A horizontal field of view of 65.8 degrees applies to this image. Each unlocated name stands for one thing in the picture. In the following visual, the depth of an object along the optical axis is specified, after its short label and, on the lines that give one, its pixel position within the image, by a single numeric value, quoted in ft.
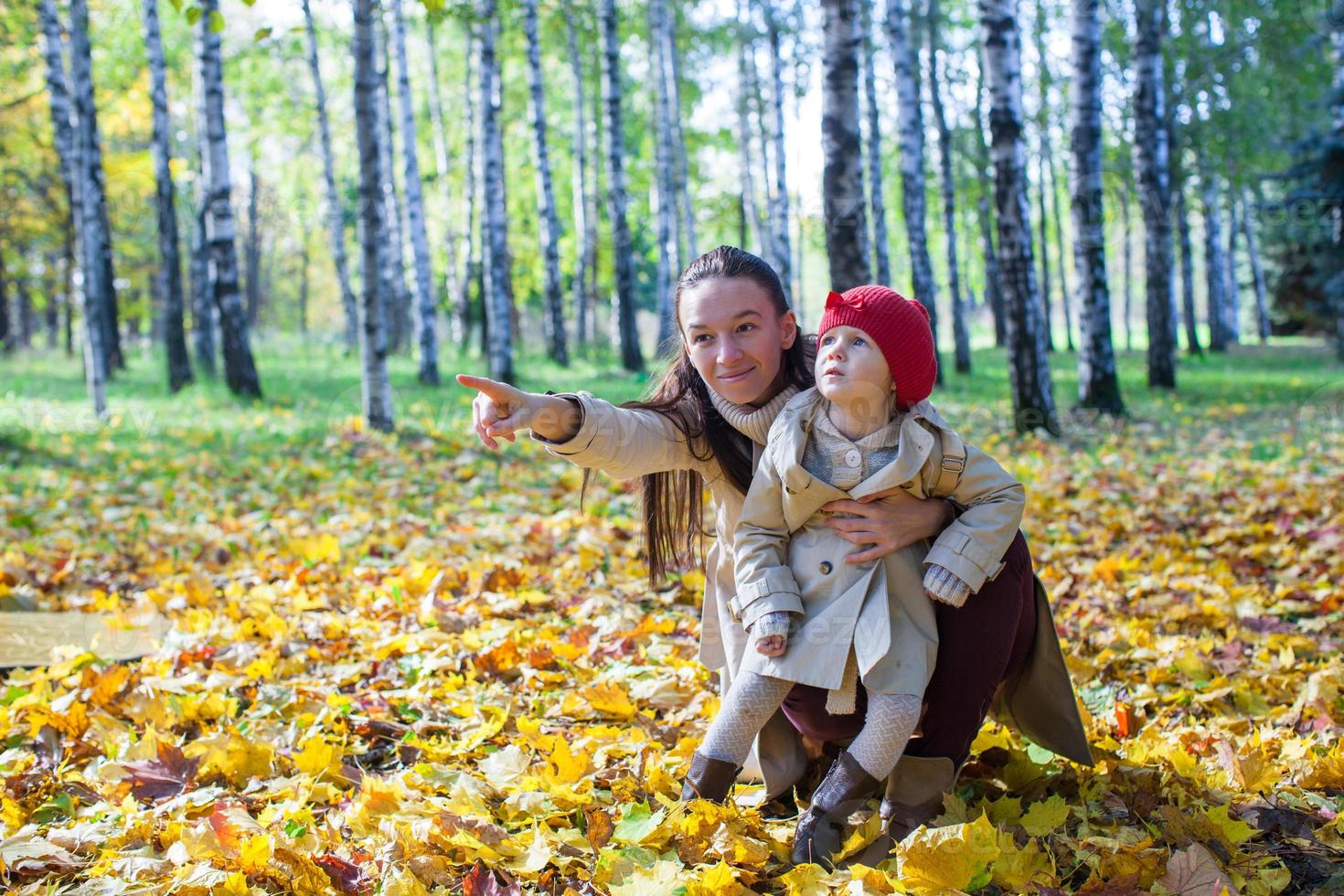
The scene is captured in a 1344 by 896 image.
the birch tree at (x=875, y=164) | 55.98
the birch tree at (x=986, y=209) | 76.33
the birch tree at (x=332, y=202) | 59.77
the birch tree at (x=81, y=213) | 36.40
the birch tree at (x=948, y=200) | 60.80
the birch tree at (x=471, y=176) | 71.87
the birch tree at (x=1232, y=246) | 81.86
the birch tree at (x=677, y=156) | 61.41
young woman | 7.45
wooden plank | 12.00
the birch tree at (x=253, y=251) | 104.75
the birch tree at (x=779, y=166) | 59.93
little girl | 7.15
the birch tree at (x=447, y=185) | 72.43
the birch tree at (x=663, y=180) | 60.13
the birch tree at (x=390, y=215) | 60.75
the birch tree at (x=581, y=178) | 68.03
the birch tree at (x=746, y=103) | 72.59
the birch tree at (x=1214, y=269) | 75.41
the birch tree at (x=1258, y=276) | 85.97
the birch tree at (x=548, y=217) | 48.73
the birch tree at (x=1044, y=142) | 76.59
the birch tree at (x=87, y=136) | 36.17
